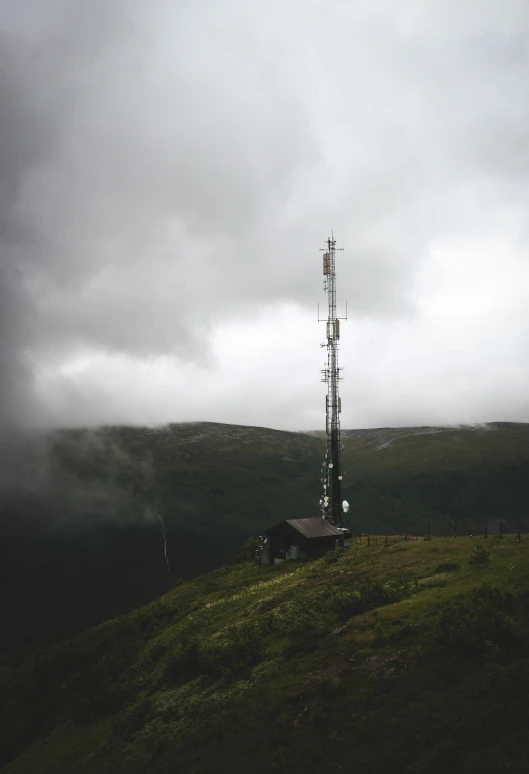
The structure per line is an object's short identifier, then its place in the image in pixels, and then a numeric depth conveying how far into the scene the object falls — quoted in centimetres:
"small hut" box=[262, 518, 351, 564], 7556
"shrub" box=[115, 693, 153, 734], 4169
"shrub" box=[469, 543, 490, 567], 4692
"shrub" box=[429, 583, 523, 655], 3148
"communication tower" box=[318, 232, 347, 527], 9275
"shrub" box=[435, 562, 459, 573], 4915
